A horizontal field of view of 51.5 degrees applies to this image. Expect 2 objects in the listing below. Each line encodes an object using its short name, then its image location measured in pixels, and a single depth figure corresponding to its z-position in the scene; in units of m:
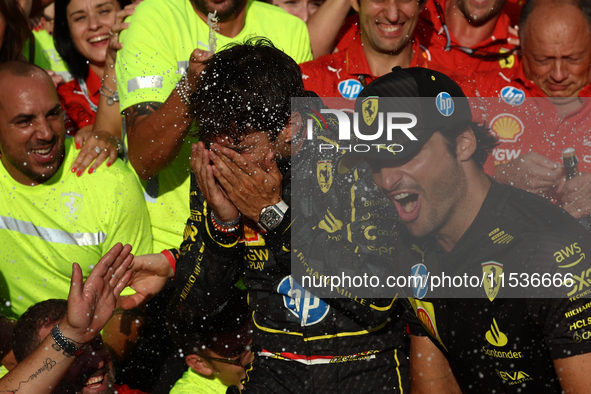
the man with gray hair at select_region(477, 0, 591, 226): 3.72
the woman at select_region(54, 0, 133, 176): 4.54
